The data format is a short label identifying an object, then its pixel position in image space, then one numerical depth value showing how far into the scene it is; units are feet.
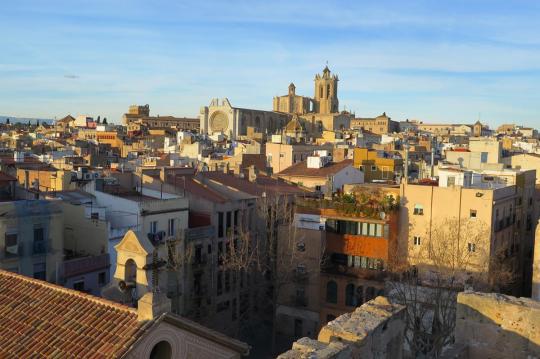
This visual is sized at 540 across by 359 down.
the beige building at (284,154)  206.80
